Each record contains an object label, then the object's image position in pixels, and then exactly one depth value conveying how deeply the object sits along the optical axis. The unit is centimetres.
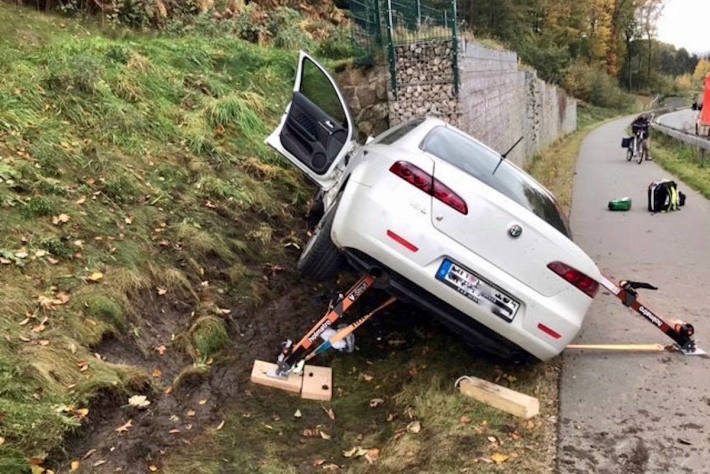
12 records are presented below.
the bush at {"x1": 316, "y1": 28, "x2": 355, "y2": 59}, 1379
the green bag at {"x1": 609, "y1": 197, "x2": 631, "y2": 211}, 1151
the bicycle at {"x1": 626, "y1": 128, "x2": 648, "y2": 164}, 2000
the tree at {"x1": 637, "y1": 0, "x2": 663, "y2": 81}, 7900
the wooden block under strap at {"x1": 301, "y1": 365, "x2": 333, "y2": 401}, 458
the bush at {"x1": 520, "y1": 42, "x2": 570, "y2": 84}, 4363
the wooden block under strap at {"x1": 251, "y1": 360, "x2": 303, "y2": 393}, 461
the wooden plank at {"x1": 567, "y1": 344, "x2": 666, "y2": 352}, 518
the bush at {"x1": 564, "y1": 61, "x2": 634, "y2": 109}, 5903
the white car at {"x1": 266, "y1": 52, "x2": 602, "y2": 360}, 414
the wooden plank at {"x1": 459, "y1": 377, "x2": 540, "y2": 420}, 417
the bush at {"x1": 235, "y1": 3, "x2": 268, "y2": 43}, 1350
